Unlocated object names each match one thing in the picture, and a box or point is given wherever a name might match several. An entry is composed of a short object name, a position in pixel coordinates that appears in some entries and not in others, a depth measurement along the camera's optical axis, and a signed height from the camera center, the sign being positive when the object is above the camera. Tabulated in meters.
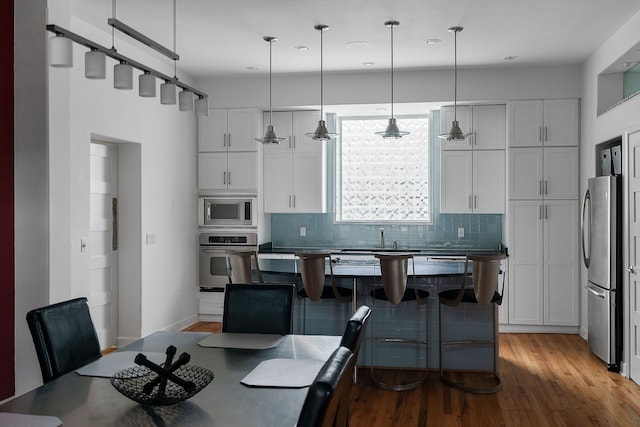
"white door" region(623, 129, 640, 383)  4.50 -0.26
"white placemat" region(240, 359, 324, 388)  2.18 -0.62
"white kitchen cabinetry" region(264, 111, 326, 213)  6.89 +0.54
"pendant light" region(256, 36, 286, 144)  5.25 +0.70
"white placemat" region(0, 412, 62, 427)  1.73 -0.62
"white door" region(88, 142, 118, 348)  5.31 -0.27
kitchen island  4.65 -0.83
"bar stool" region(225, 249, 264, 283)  4.54 -0.40
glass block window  7.23 +0.51
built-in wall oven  6.81 -0.44
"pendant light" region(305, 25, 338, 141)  4.95 +0.71
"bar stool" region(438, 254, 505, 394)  4.12 -0.62
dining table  1.84 -0.64
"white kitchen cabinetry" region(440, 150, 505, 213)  6.57 +0.37
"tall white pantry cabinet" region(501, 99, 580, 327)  6.30 +0.02
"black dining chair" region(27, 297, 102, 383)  2.51 -0.55
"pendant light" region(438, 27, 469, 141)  5.00 +0.78
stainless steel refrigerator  4.84 -0.47
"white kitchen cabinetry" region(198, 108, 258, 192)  6.85 +0.74
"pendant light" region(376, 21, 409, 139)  4.99 +0.71
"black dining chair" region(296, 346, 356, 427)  1.49 -0.47
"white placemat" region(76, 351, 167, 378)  2.34 -0.63
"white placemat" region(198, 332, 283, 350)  2.76 -0.62
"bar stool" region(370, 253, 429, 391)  4.13 -0.59
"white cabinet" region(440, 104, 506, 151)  6.55 +0.99
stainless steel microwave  6.81 +0.03
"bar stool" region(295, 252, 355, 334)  4.29 -0.45
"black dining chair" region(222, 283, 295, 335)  3.27 -0.54
